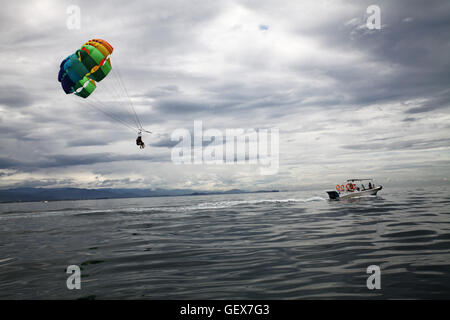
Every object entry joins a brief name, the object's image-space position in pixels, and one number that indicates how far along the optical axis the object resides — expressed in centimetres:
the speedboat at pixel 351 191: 4950
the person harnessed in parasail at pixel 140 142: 2747
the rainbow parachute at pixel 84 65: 2184
